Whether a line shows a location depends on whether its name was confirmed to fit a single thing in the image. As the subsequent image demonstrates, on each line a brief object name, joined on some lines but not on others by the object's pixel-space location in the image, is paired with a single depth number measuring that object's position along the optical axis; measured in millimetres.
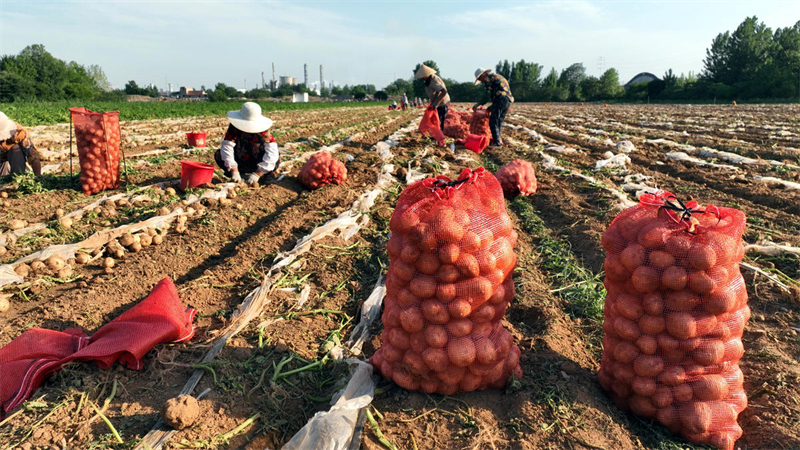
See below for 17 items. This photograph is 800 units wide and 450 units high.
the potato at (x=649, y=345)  2037
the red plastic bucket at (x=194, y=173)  6086
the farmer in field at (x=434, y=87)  10703
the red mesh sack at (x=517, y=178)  6102
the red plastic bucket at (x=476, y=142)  10006
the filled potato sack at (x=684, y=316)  1945
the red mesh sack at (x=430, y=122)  10500
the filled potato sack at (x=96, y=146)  5664
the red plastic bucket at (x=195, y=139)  10039
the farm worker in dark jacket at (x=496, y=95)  10453
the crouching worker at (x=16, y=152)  6031
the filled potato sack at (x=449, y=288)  2066
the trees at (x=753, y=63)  37625
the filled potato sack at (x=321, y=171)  6590
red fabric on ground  2277
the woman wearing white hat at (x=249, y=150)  6301
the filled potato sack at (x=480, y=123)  11055
